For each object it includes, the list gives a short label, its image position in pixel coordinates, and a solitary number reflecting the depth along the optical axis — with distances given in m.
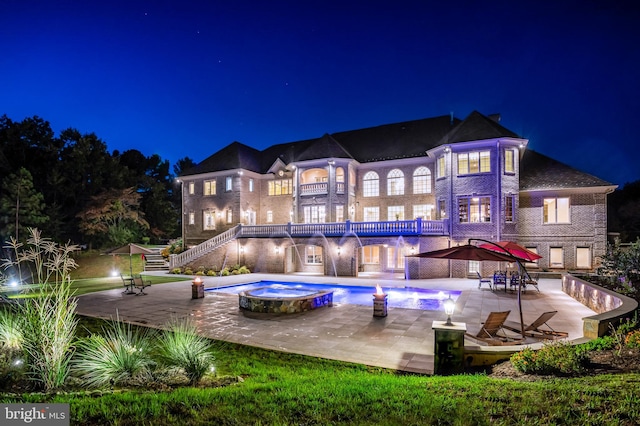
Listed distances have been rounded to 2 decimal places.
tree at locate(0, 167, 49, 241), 30.05
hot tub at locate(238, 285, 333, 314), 11.91
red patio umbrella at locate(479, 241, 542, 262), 12.24
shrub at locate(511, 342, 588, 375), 5.67
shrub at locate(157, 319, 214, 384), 5.87
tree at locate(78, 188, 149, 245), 35.22
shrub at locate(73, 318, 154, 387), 5.72
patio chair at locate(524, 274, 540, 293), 15.97
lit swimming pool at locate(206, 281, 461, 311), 13.84
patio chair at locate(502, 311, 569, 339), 8.43
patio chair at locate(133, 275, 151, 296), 16.52
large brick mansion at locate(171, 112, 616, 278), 22.75
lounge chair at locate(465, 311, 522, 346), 8.16
